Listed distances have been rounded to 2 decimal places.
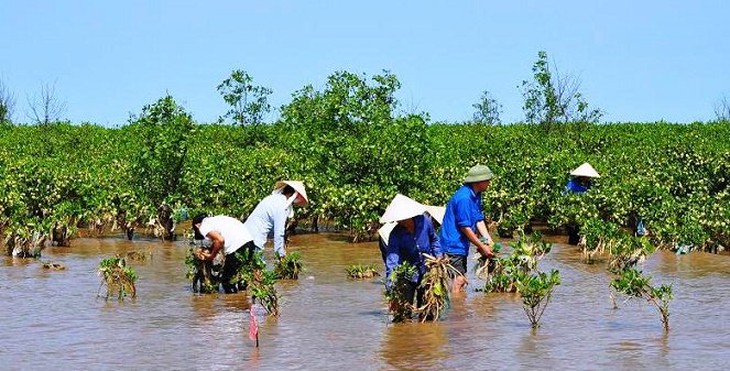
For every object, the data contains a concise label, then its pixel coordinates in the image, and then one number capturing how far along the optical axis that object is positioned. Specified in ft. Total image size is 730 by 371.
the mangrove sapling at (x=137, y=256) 60.44
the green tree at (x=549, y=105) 126.53
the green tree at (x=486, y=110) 169.37
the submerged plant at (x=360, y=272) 52.85
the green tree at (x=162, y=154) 71.77
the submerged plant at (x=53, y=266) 56.08
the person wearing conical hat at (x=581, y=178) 71.20
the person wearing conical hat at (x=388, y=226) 43.62
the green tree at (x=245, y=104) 126.52
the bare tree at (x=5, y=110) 178.71
